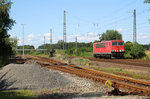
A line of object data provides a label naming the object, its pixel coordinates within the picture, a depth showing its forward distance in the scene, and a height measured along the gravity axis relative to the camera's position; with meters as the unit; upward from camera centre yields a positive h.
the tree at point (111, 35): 106.12 +9.66
